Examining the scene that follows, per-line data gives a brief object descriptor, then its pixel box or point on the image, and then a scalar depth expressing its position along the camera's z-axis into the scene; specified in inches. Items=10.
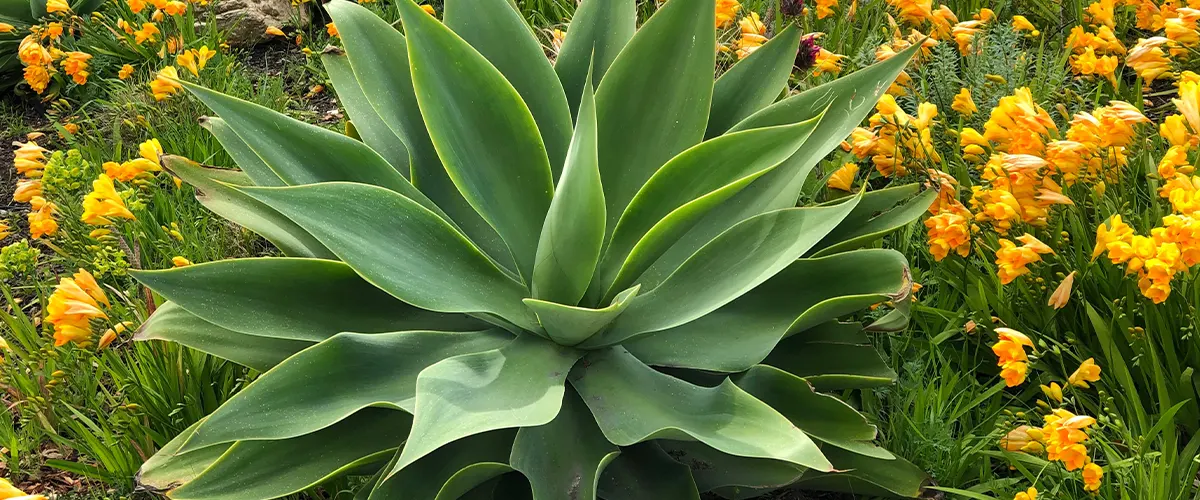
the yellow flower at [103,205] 93.0
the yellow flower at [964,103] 98.6
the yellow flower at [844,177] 93.7
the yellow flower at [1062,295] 77.7
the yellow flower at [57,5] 143.6
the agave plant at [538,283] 63.0
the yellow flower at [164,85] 118.2
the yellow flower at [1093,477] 65.9
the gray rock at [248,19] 170.4
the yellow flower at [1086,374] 74.4
